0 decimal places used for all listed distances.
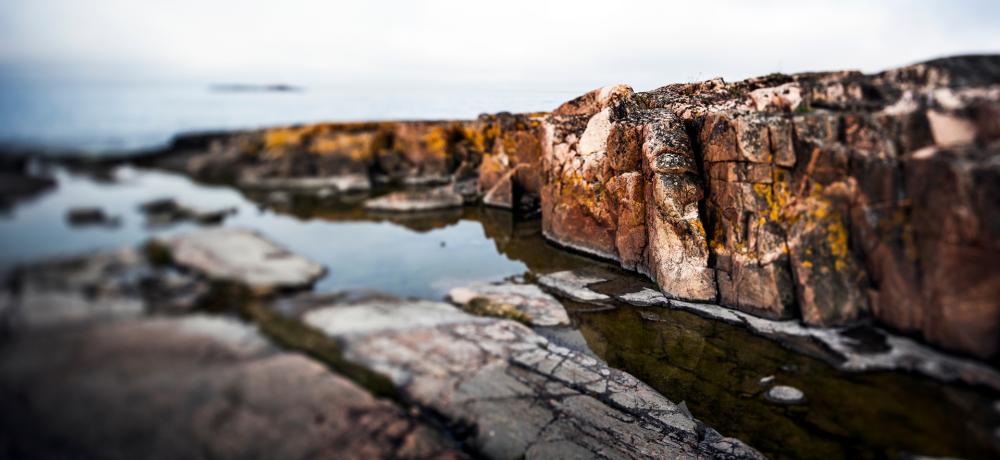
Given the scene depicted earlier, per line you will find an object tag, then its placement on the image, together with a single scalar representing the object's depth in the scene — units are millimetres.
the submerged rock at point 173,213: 3174
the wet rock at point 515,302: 6422
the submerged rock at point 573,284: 7488
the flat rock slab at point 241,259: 3137
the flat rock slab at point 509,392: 4434
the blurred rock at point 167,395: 2623
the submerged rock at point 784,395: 4998
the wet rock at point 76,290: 2613
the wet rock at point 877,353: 3354
